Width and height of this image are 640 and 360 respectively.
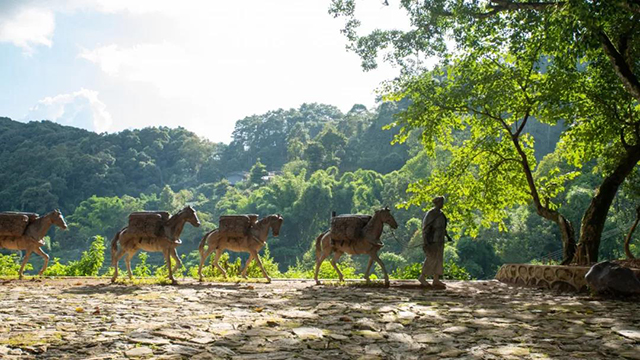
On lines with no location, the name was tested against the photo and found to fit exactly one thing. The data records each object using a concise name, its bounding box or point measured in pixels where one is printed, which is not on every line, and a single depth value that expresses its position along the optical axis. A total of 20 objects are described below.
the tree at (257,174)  80.12
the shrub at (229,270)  17.37
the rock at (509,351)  5.49
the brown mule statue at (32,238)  14.15
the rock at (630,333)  6.28
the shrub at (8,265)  18.30
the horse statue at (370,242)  12.85
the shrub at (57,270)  18.82
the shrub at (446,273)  18.55
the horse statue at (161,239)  13.30
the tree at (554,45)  13.11
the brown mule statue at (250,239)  14.32
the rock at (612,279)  10.16
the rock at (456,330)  6.67
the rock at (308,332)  6.26
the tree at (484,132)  15.71
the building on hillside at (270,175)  81.70
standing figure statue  12.27
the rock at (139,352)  5.18
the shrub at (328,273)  19.27
